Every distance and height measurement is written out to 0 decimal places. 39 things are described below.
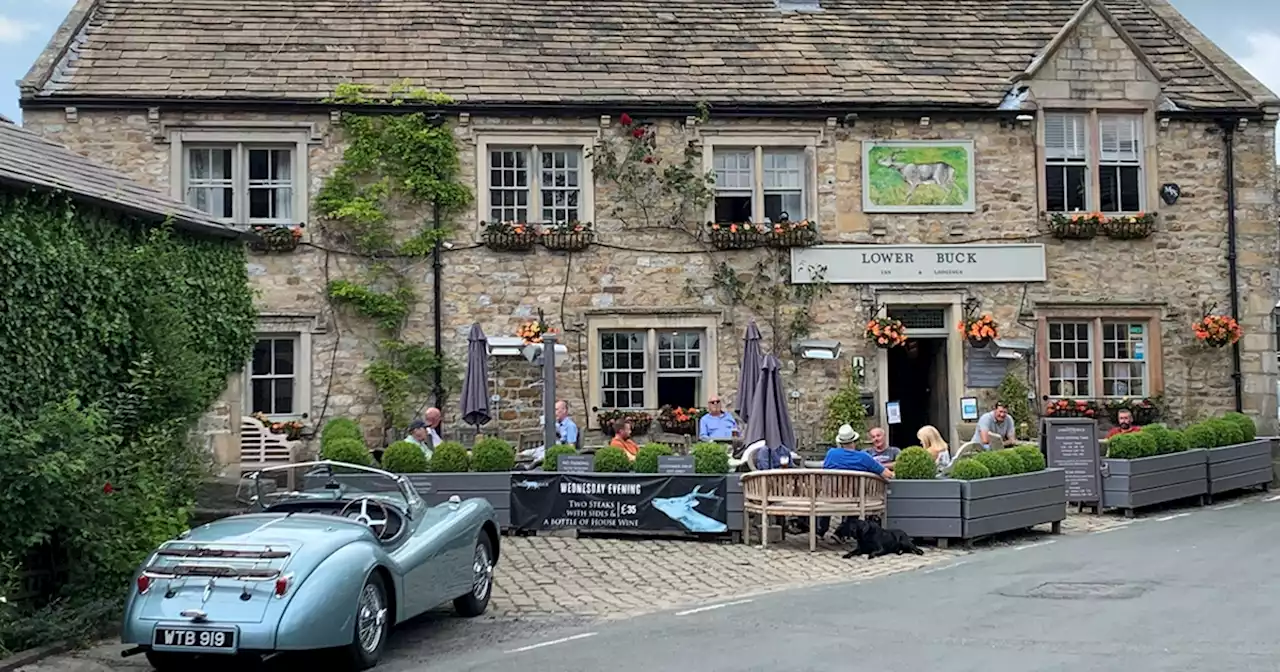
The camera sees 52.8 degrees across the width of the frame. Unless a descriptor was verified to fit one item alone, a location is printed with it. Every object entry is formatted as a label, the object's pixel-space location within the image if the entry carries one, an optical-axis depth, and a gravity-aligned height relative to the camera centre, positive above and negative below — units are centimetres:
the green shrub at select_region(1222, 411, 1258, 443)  1833 -86
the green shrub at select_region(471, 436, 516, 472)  1470 -92
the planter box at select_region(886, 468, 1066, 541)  1366 -149
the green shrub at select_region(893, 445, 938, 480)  1380 -104
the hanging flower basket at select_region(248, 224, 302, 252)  1862 +201
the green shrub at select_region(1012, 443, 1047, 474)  1463 -104
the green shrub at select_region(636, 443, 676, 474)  1435 -97
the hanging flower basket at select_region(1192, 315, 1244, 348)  1989 +54
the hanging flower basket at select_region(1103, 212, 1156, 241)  2002 +218
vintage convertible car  769 -128
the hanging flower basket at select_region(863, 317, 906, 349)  1941 +55
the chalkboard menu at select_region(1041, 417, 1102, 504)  1609 -108
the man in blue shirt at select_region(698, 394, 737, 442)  1780 -74
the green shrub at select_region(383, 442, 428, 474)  1461 -95
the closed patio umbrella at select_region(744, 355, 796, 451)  1476 -50
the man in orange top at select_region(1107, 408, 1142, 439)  1825 -81
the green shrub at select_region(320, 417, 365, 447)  1738 -73
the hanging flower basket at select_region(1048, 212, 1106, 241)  1989 +219
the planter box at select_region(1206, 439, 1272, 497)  1741 -142
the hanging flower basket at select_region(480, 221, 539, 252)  1902 +205
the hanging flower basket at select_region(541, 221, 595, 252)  1916 +204
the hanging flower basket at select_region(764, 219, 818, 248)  1952 +206
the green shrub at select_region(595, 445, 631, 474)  1435 -98
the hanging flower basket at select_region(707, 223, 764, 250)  1939 +205
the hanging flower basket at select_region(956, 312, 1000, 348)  1950 +58
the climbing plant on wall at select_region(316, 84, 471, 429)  1869 +244
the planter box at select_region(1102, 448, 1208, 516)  1602 -145
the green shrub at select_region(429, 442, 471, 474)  1463 -97
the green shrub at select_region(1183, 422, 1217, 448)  1723 -95
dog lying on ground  1330 -178
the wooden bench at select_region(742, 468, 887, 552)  1343 -130
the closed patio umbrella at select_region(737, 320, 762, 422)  1602 -2
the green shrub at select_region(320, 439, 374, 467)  1439 -85
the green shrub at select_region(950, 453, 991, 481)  1378 -109
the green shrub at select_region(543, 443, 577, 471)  1485 -95
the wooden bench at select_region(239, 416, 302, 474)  1814 -97
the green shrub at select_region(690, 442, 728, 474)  1417 -97
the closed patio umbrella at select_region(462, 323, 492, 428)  1697 -13
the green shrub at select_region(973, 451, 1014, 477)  1404 -104
